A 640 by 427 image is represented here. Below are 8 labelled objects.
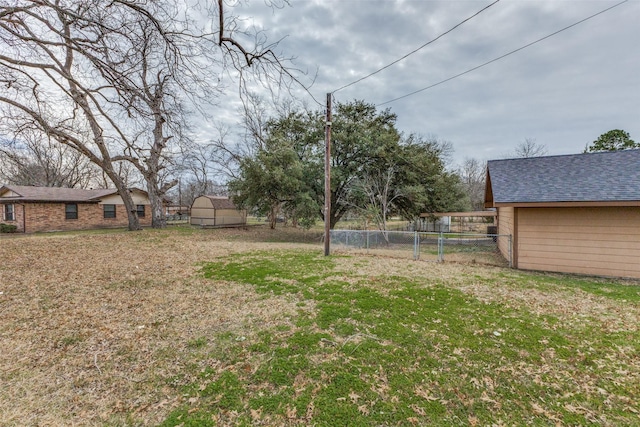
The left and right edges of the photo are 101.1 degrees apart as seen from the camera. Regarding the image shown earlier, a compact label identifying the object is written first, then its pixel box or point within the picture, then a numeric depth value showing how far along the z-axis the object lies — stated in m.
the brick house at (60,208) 15.74
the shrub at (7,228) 15.07
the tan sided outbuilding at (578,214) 6.65
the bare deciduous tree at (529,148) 31.92
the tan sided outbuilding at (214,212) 21.17
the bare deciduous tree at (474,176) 38.05
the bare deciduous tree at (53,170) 25.45
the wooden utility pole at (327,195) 9.03
